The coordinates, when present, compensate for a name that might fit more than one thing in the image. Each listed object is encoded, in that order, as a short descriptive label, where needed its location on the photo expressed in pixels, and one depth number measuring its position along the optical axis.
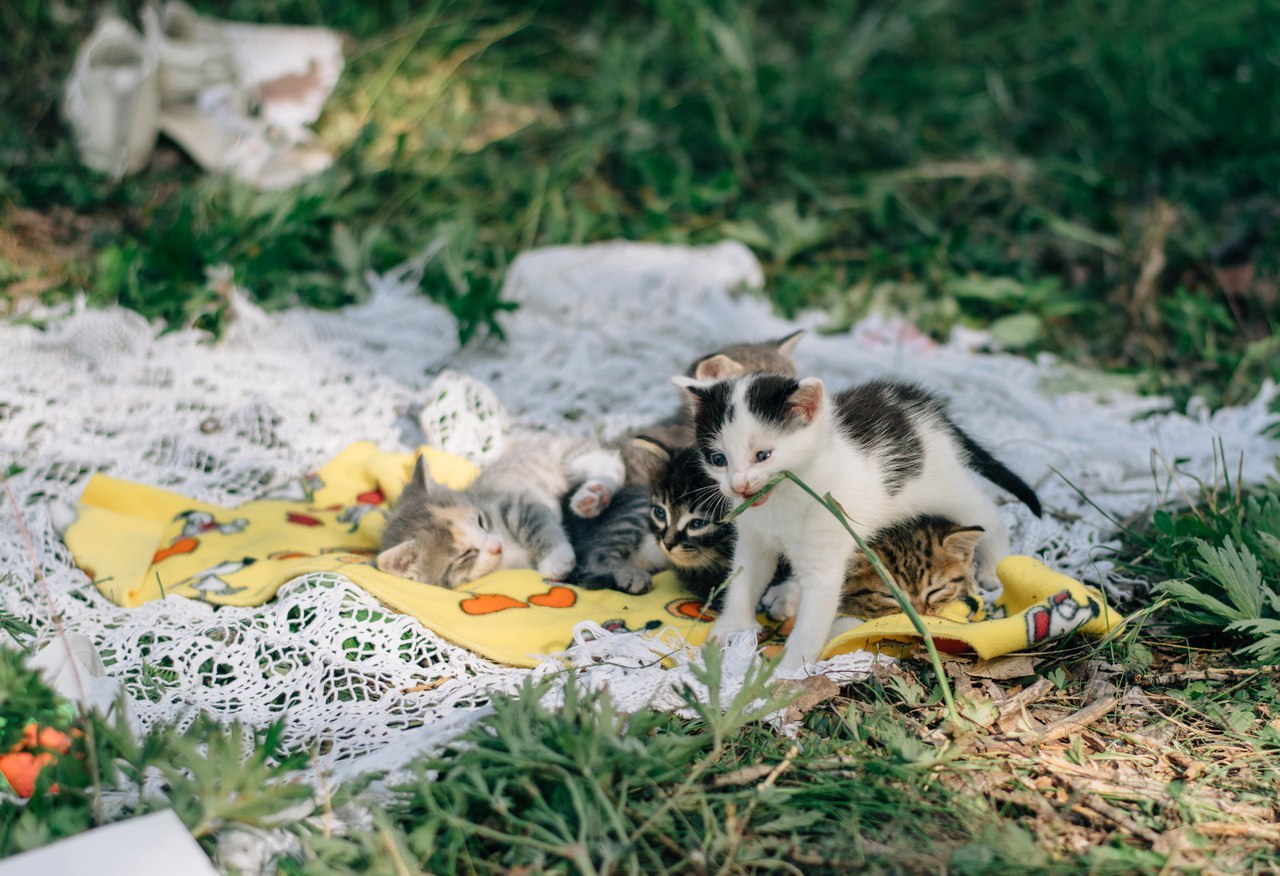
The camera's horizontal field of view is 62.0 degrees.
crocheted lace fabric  2.34
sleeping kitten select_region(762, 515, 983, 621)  2.52
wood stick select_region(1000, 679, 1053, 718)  2.24
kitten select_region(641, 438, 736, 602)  2.64
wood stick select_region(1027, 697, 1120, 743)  2.17
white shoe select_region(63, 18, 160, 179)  4.99
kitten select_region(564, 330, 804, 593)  2.93
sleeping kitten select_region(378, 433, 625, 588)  2.95
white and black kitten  2.26
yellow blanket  2.38
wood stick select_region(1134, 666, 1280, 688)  2.35
